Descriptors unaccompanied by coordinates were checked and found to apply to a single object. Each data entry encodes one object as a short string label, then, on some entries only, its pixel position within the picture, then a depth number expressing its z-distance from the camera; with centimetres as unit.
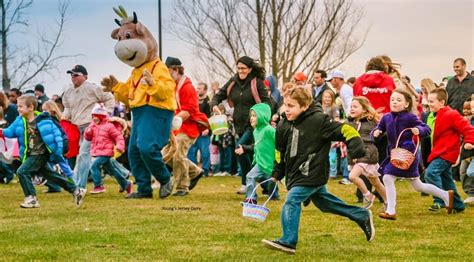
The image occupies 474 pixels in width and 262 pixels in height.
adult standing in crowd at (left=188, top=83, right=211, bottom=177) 1808
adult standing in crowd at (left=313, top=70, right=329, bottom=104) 1485
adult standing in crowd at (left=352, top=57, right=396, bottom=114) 1205
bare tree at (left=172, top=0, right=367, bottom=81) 3033
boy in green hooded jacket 1145
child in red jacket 1067
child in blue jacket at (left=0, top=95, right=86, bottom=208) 1130
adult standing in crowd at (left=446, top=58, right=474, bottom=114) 1588
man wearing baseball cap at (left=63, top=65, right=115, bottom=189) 1456
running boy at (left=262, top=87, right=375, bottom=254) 723
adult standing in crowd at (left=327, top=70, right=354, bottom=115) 1361
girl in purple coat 970
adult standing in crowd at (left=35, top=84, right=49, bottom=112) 1988
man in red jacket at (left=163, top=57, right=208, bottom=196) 1287
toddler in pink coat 1338
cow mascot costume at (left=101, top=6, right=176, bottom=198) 1162
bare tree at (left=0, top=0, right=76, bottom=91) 2570
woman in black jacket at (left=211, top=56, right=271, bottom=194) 1252
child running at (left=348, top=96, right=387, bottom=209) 1073
